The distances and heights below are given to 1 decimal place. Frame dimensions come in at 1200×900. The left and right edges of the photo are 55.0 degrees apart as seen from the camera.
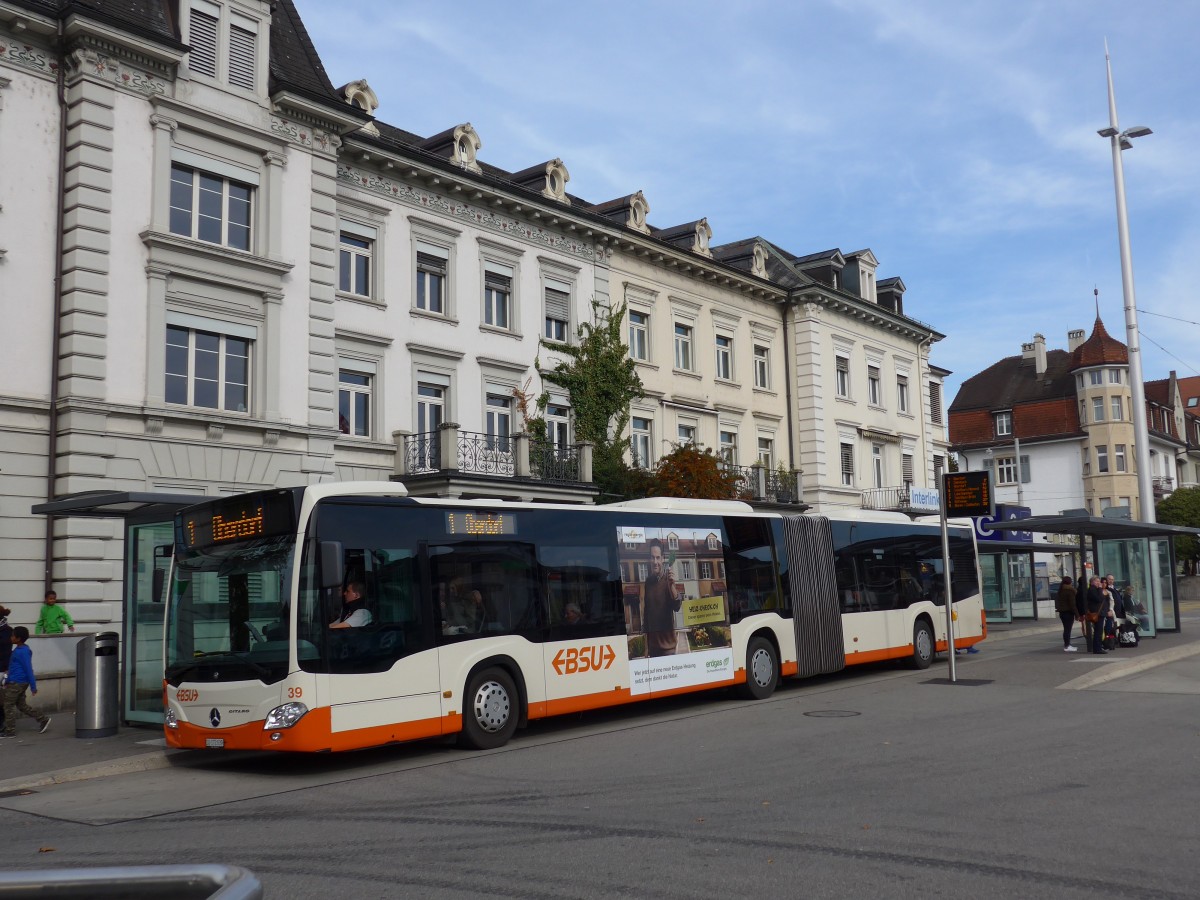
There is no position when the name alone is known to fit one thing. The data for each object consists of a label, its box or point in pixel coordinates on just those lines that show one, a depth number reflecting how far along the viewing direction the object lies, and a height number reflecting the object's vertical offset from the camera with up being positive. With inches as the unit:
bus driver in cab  472.4 -4.1
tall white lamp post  1130.7 +258.7
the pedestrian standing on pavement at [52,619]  712.4 -6.7
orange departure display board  745.6 +56.2
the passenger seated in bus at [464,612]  518.5 -7.8
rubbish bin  585.6 -40.9
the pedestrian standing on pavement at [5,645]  627.5 -19.6
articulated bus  465.1 -8.8
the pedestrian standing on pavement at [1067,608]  964.0 -25.7
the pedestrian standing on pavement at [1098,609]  922.7 -26.4
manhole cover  604.5 -68.6
